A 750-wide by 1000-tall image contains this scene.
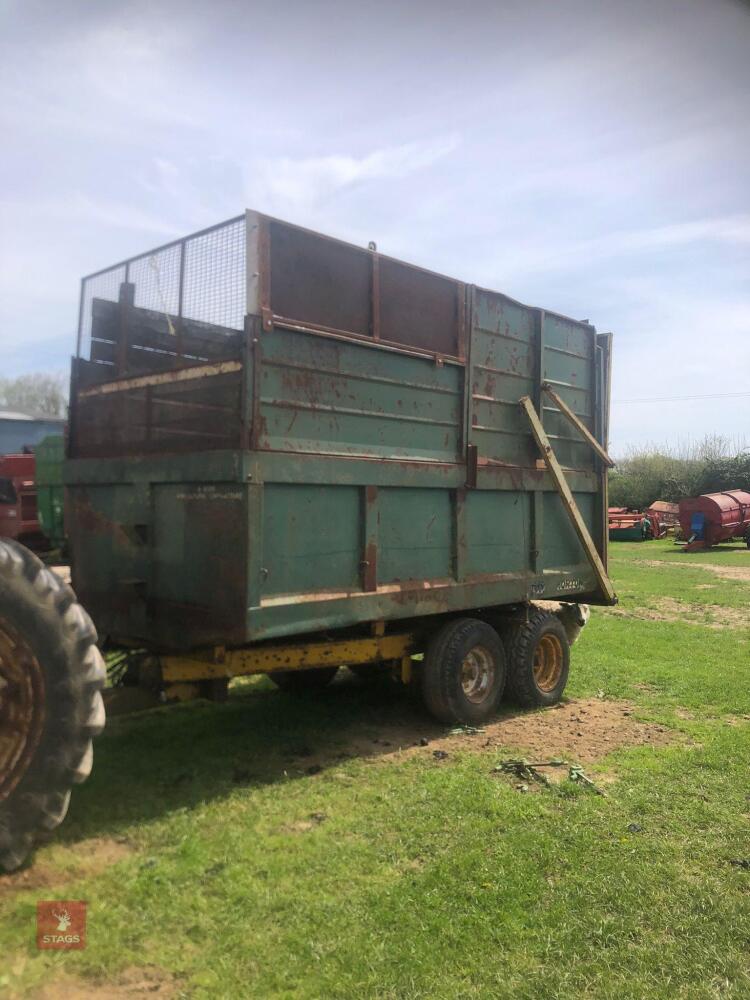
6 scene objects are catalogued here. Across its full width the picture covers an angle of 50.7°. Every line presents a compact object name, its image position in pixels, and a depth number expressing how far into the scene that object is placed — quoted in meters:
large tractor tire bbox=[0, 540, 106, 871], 3.32
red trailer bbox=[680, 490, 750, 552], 26.67
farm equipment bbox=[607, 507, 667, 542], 30.34
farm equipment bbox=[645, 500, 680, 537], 31.70
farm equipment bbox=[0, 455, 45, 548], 12.58
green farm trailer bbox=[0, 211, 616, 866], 4.63
